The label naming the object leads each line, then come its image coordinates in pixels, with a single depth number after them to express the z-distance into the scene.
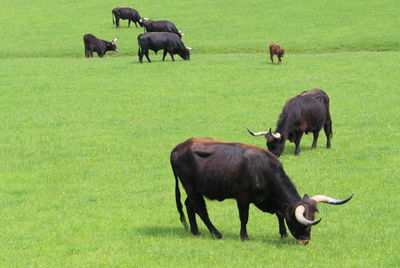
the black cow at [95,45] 44.83
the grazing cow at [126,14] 56.22
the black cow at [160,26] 49.00
